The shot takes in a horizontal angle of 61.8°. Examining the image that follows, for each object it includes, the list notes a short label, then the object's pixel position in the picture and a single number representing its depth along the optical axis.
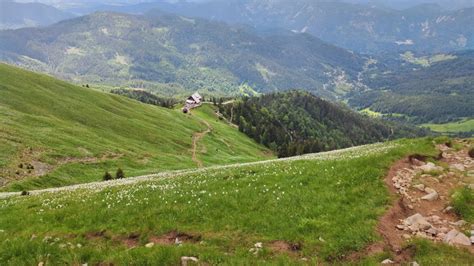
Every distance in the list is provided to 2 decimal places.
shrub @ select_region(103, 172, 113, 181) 58.55
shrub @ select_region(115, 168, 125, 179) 60.14
